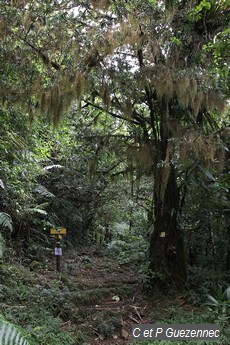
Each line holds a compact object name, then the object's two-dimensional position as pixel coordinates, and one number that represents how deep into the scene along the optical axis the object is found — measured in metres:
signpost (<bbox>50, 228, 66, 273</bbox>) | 5.25
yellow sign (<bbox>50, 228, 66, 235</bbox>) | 5.34
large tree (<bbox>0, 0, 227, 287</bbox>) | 4.18
